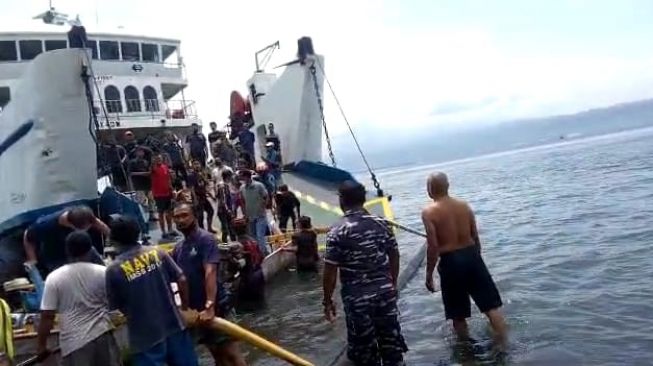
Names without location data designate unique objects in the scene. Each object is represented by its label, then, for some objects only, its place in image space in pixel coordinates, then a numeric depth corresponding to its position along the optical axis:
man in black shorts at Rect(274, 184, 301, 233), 12.62
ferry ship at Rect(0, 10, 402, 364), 10.69
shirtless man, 6.03
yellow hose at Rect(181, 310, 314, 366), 4.83
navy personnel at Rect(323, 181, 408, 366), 4.84
